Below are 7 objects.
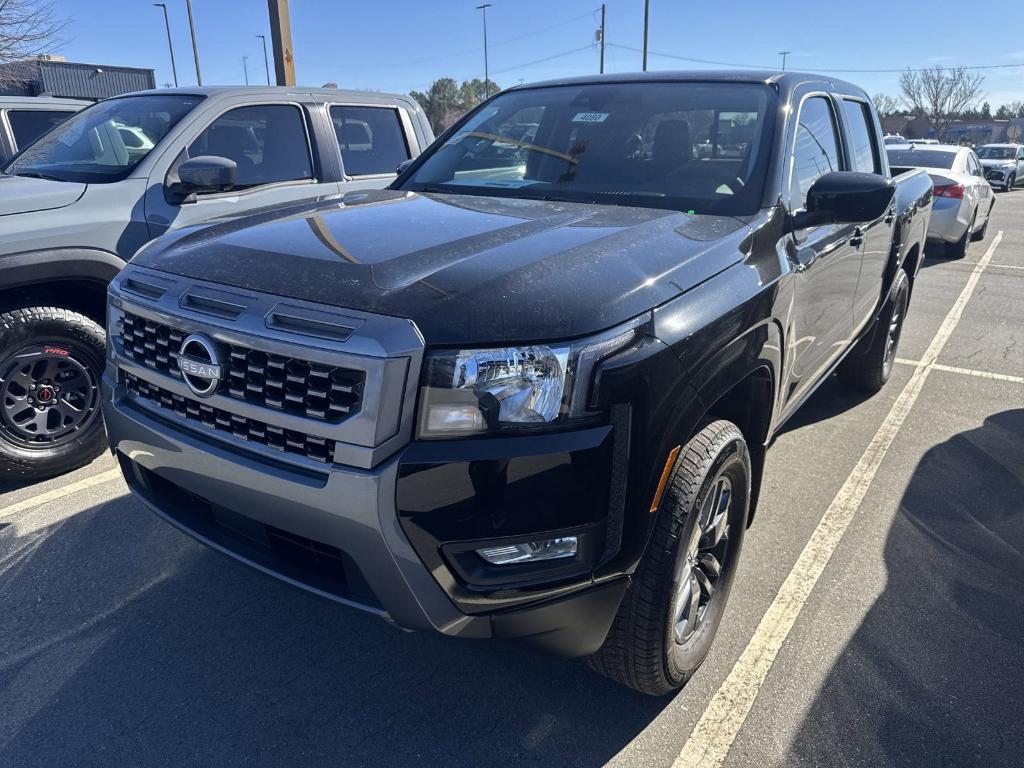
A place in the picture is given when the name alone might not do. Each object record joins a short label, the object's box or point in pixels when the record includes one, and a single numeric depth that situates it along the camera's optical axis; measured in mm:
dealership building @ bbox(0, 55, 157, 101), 31122
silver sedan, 10656
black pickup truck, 1776
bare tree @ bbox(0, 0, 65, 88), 15367
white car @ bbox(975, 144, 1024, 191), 24344
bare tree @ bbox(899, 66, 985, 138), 69562
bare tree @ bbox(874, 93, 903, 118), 78375
